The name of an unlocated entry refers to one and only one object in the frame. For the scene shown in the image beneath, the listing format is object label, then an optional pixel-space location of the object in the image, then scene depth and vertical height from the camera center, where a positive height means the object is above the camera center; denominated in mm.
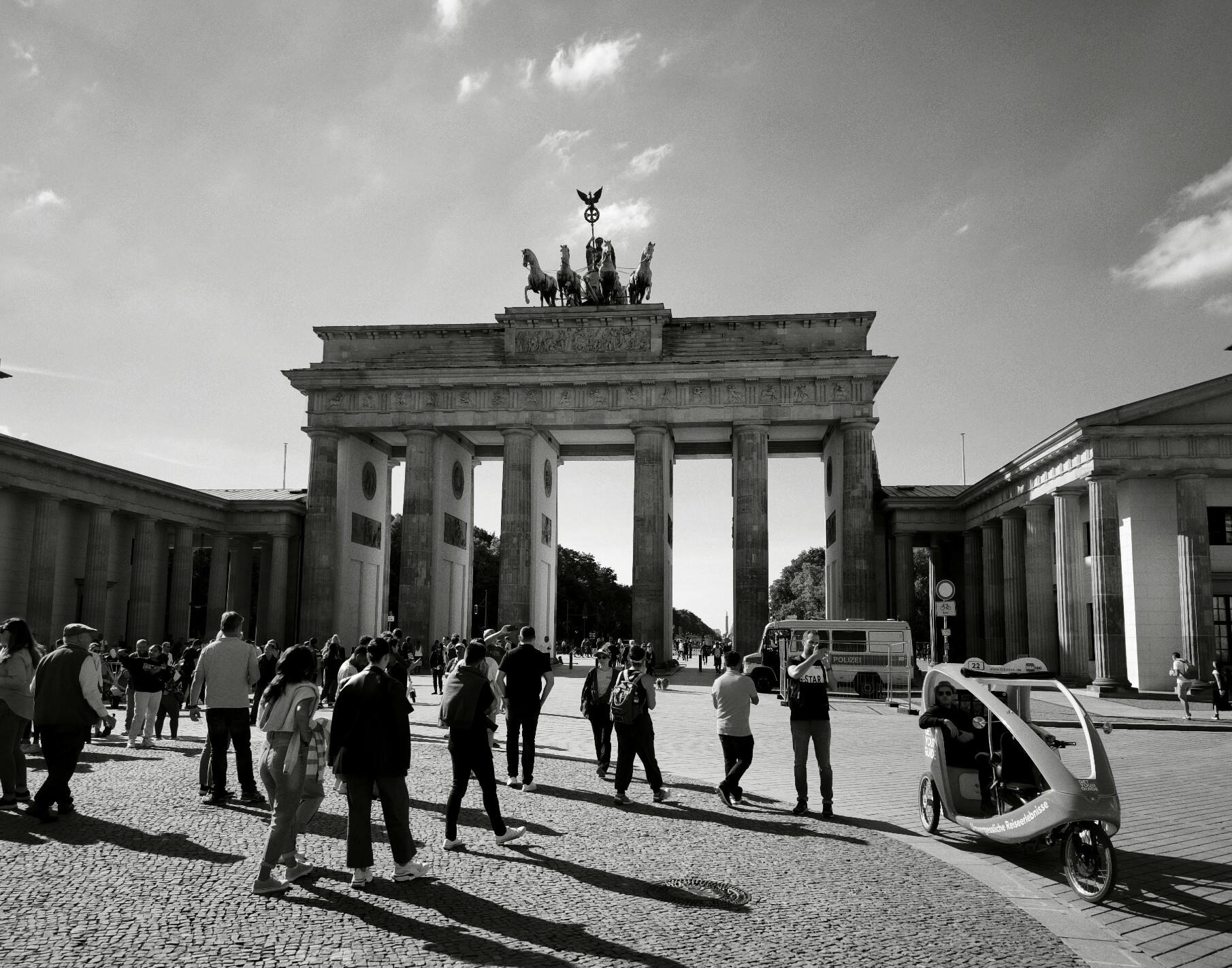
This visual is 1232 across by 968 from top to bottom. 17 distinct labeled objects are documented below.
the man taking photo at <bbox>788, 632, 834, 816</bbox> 10336 -1105
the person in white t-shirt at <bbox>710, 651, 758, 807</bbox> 10836 -1277
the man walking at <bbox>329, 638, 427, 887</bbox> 7133 -1108
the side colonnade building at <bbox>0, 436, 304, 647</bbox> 39594 +2810
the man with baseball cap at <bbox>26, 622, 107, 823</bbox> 9492 -1115
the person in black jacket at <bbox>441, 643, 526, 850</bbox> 8414 -1196
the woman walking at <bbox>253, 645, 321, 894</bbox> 7012 -1138
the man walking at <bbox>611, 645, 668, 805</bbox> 10938 -1406
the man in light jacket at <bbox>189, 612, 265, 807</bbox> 10312 -901
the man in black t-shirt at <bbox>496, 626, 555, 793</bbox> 11469 -960
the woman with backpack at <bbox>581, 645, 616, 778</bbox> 12992 -1288
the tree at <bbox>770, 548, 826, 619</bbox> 95438 +2768
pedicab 7211 -1438
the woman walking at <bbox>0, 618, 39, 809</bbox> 10172 -1064
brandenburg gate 45156 +9521
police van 30797 -1276
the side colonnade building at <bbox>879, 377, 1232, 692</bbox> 32094 +2901
